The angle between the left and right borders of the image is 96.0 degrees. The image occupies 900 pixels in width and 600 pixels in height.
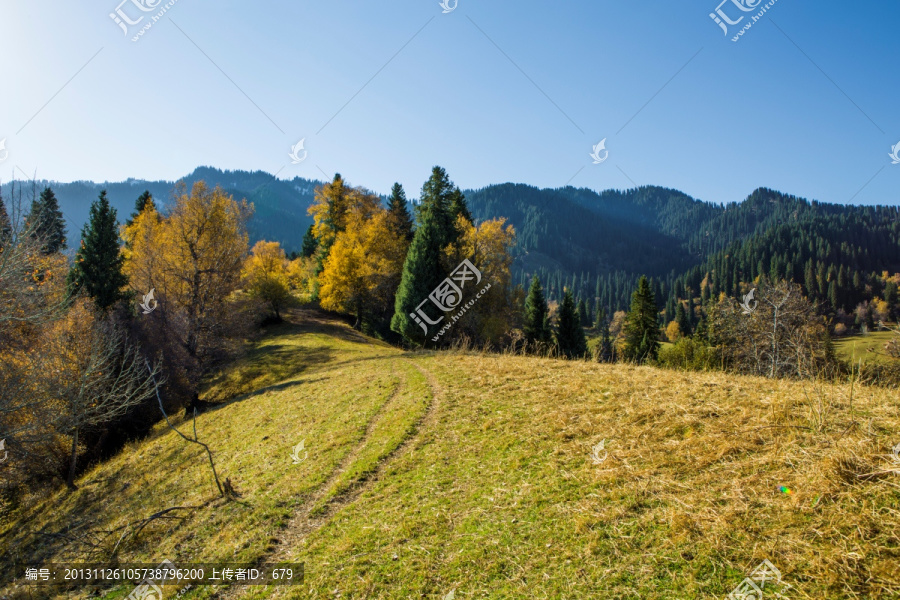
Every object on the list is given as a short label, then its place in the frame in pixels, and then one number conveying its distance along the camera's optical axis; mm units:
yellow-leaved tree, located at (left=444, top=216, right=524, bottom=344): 33750
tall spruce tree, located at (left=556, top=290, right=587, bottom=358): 56594
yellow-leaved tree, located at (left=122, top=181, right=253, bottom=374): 24922
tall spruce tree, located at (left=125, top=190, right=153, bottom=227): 52206
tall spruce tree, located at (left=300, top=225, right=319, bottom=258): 68625
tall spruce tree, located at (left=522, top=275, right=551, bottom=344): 53250
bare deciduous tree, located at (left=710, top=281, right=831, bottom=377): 25672
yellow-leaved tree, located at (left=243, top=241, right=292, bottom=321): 44875
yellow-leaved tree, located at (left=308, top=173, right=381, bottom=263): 49250
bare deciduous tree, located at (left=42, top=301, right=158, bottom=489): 13070
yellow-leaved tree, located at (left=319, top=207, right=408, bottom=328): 40938
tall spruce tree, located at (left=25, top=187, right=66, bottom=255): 39916
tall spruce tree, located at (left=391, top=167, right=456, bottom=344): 34656
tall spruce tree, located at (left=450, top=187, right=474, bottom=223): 41225
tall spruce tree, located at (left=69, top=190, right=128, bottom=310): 33906
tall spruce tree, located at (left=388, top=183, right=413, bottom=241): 47406
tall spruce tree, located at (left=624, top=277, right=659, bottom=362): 54875
